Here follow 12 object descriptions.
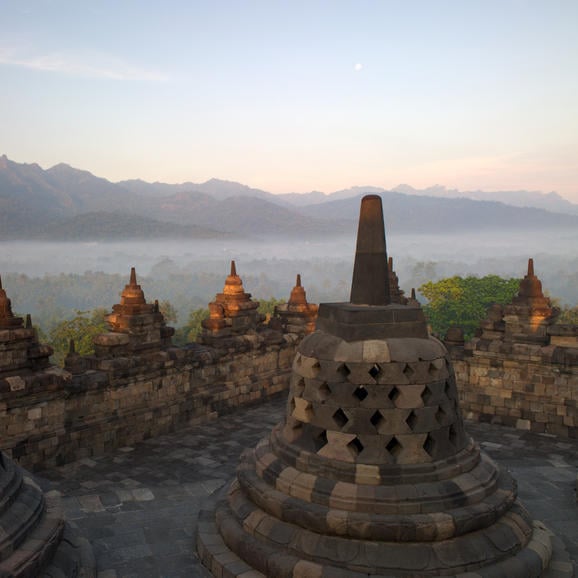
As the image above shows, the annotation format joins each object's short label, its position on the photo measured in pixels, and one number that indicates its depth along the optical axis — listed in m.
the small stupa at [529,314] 14.82
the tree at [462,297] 48.06
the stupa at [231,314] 14.84
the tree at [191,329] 51.53
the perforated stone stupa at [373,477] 5.98
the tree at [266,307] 57.83
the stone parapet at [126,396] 9.96
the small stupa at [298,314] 17.70
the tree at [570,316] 50.84
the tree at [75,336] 41.03
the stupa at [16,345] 9.80
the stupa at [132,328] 11.91
